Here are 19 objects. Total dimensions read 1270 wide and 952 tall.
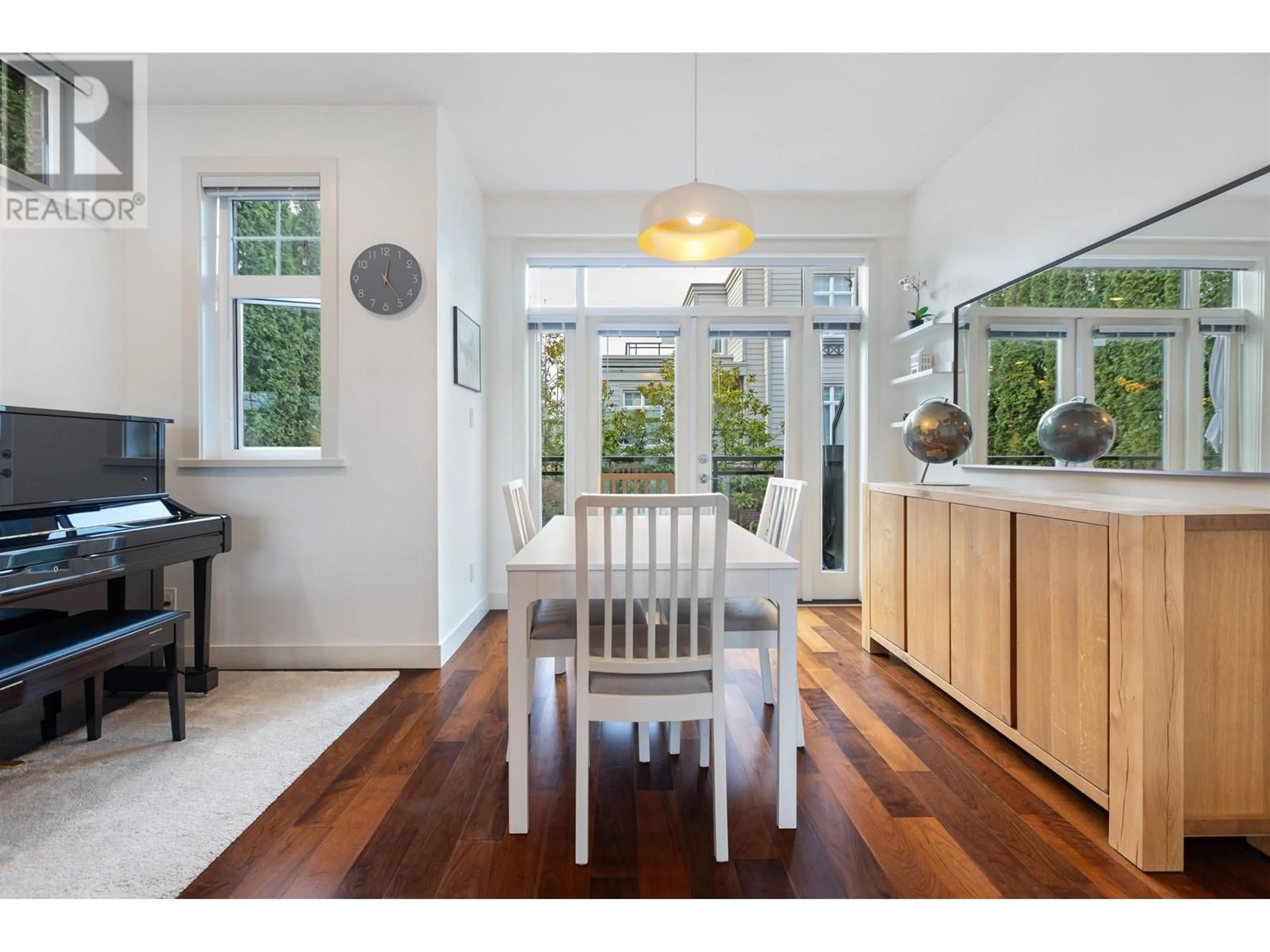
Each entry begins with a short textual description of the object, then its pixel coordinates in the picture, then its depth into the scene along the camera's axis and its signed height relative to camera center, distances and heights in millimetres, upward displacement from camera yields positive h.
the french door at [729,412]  4348 +424
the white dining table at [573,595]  1675 -420
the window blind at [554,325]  4305 +1029
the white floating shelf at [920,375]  3553 +586
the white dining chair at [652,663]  1529 -509
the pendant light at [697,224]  1988 +866
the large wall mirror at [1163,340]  1782 +461
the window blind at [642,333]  4348 +984
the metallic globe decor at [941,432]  2764 +182
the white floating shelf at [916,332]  3641 +870
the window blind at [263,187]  3055 +1420
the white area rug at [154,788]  1512 -980
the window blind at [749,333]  4359 +990
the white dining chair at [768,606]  2000 -473
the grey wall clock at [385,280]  3006 +935
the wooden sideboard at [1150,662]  1545 -515
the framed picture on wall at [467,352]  3400 +699
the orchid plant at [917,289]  3709 +1162
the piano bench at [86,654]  1701 -565
